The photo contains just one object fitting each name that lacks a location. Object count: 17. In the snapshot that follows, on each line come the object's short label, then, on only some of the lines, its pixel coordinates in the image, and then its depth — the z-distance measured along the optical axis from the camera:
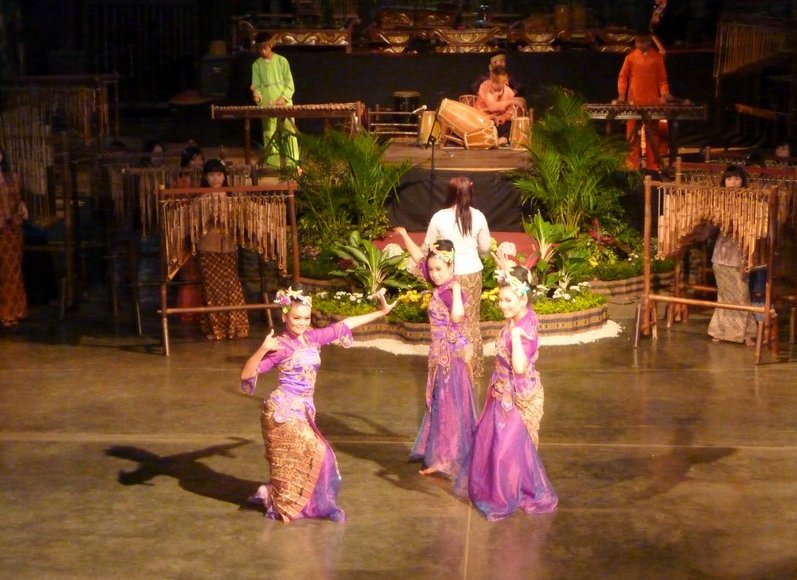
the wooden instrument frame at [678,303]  11.32
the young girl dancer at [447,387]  8.77
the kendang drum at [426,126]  17.75
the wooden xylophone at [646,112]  15.20
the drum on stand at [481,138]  17.06
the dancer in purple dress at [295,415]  7.87
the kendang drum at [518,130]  17.03
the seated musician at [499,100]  17.69
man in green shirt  16.94
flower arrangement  12.32
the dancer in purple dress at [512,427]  7.89
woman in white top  9.36
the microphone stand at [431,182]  13.76
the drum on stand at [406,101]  19.16
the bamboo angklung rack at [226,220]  11.80
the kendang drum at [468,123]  17.08
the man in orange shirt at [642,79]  16.73
